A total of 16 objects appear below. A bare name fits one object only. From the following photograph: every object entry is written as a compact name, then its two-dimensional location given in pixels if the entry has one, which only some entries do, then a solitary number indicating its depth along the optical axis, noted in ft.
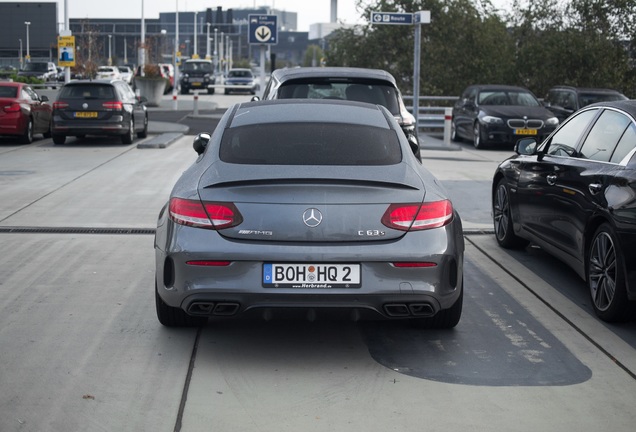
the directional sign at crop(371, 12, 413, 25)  75.01
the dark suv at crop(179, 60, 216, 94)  193.26
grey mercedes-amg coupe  18.54
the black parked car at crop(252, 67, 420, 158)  38.22
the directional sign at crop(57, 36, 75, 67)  116.26
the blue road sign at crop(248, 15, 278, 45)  101.40
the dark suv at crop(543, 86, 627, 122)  80.48
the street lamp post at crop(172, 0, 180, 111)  130.82
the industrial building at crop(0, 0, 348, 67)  394.77
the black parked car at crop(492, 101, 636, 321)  21.67
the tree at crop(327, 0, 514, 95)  107.34
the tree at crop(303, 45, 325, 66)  468.83
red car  73.77
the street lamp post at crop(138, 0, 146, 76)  187.22
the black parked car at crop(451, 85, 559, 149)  76.54
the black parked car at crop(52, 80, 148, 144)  73.72
